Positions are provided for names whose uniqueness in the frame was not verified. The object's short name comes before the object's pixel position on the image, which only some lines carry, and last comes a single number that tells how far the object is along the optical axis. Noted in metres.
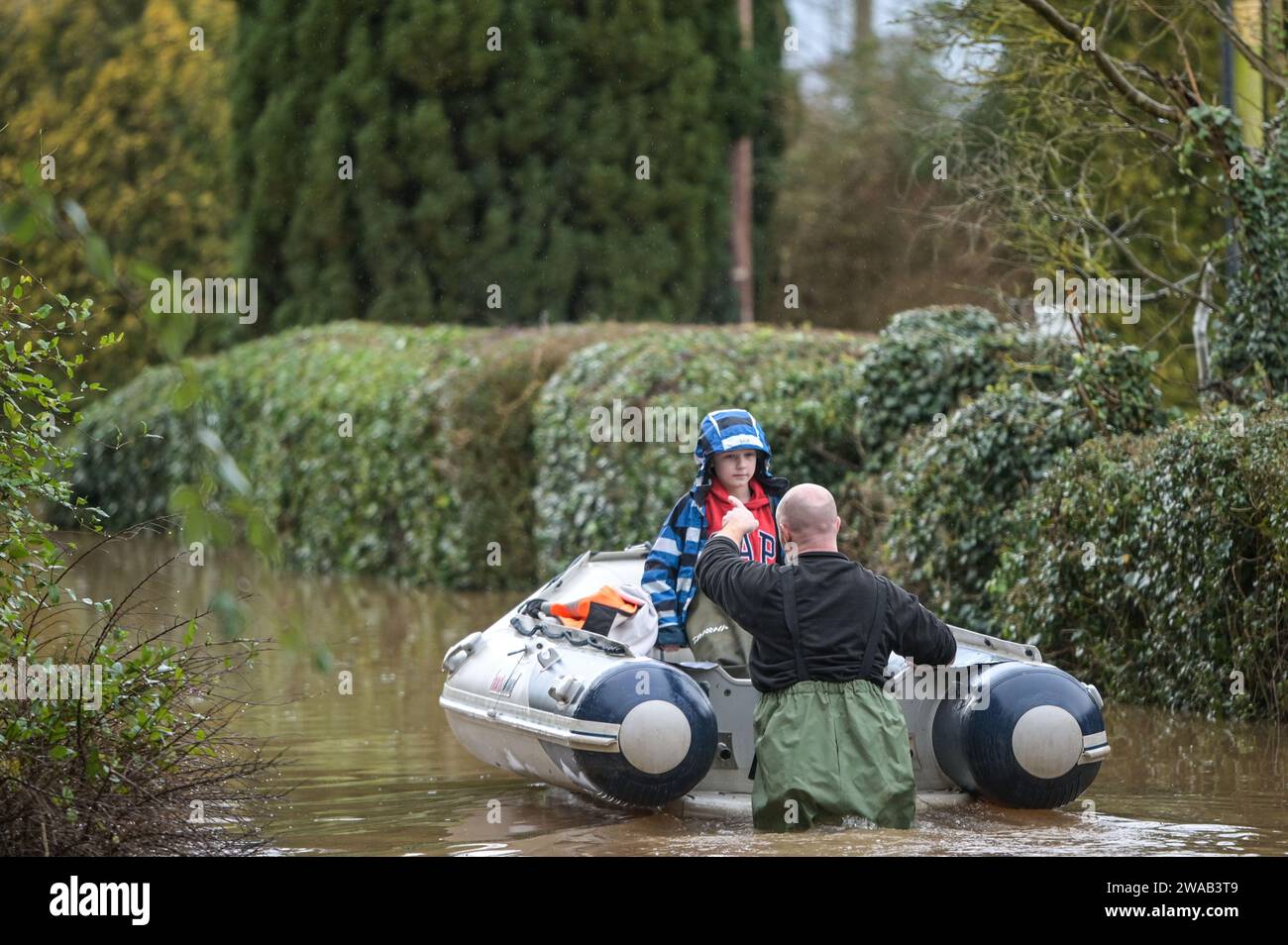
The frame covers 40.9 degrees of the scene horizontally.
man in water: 6.52
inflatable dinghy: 7.13
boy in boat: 7.90
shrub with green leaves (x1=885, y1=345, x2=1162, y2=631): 11.51
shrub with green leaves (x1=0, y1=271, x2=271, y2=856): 6.00
